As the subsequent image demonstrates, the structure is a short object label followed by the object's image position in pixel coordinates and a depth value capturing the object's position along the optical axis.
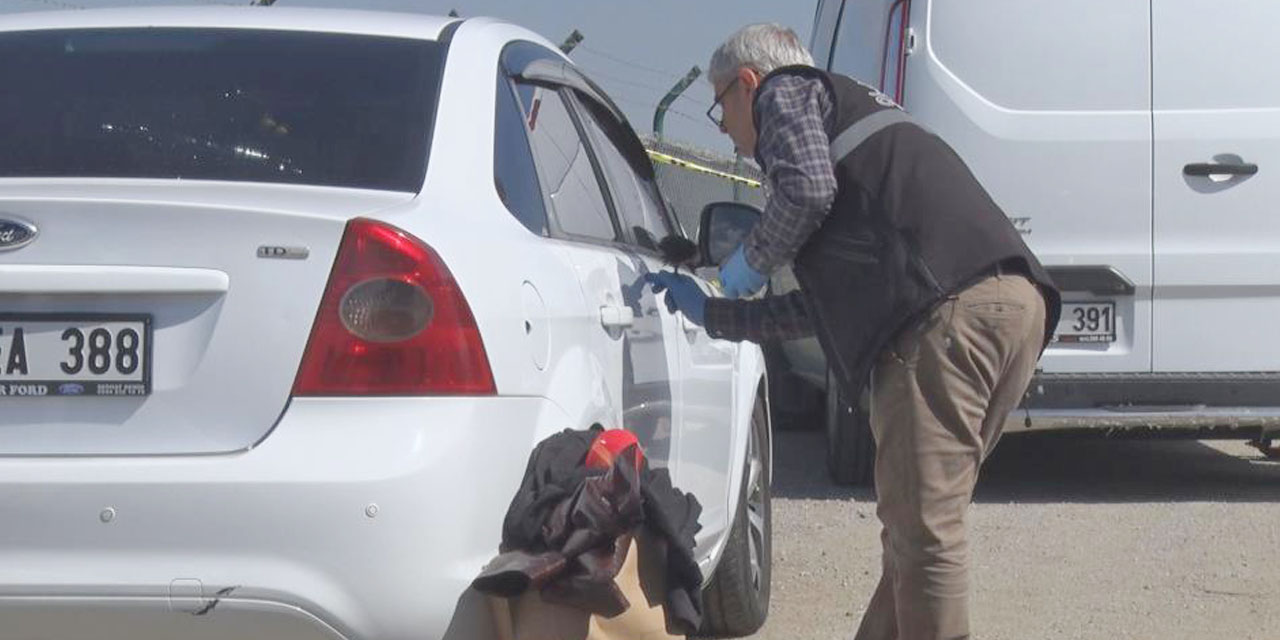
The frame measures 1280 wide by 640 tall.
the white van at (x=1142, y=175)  7.35
